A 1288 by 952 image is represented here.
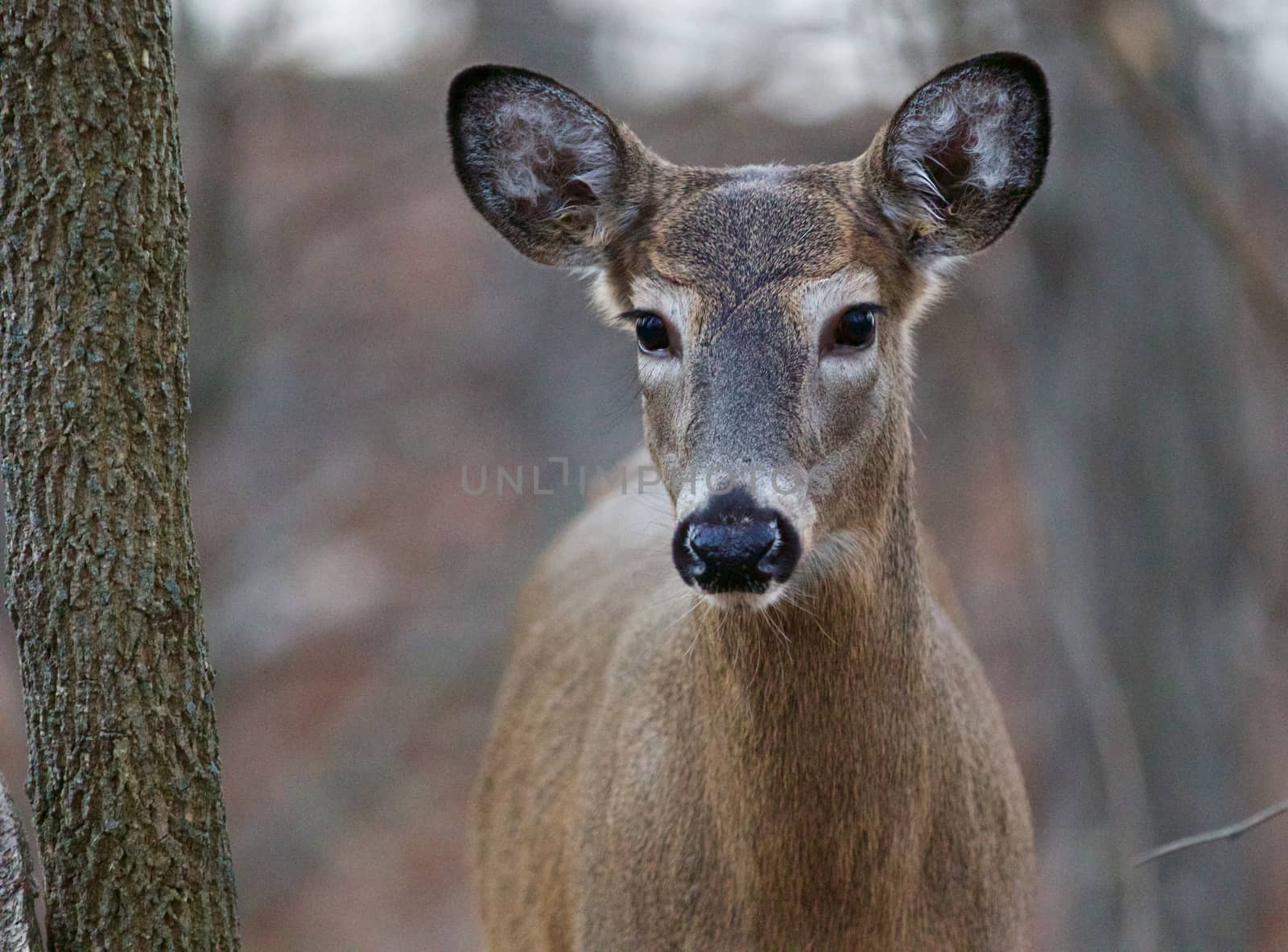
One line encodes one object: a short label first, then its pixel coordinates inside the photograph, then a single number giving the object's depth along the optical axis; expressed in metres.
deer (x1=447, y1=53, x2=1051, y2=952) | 7.73
